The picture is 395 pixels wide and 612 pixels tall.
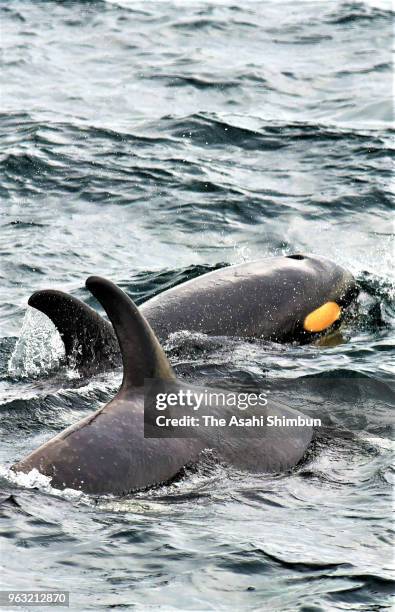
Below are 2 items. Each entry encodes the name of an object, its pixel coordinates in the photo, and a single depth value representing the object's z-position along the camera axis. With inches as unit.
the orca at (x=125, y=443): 611.8
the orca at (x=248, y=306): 844.0
